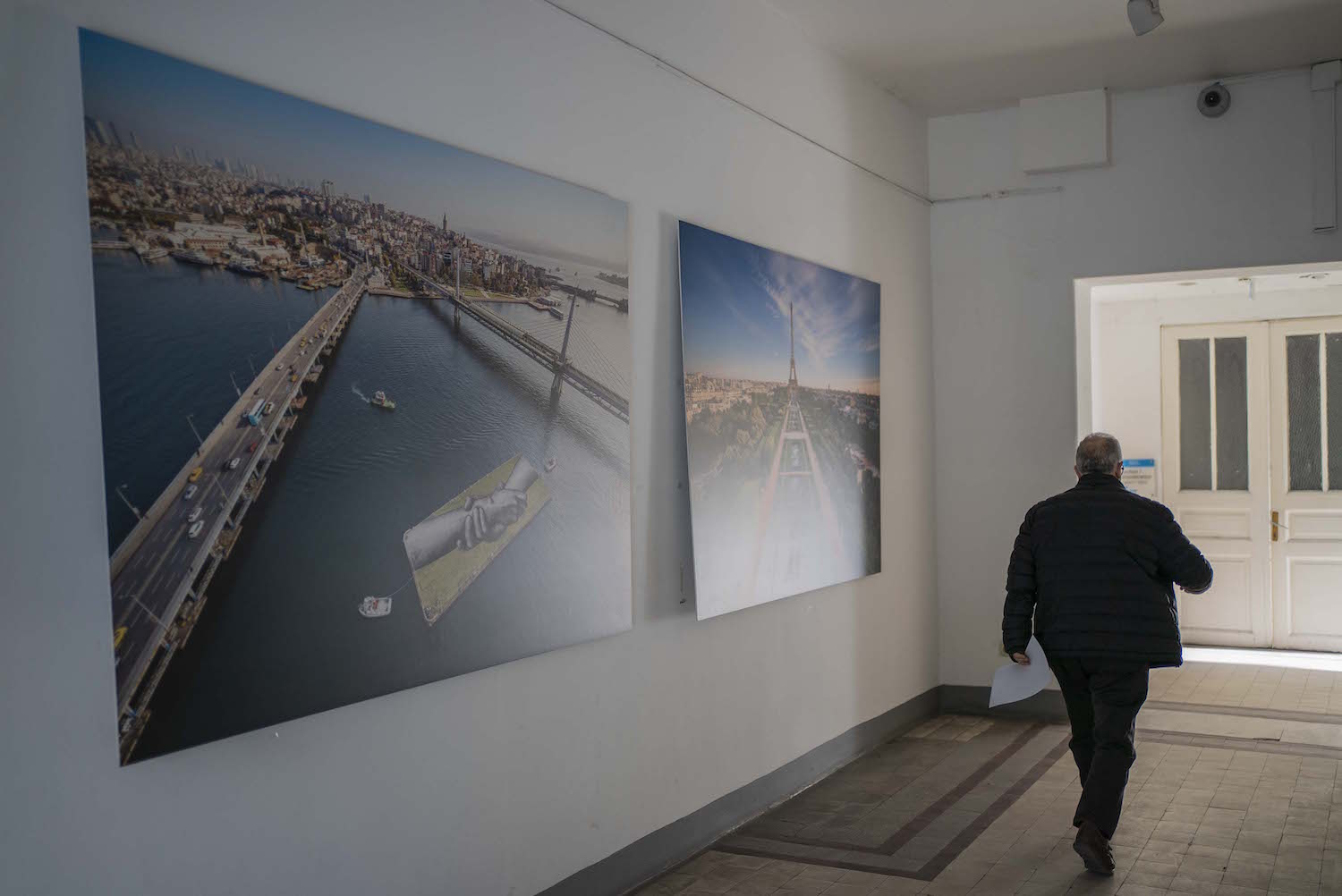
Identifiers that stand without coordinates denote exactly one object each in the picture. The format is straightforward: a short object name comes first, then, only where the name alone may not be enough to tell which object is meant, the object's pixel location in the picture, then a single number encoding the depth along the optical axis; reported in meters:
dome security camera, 6.91
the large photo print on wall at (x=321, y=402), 2.52
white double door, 9.23
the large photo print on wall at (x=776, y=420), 4.79
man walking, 4.38
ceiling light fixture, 5.33
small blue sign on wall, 9.71
